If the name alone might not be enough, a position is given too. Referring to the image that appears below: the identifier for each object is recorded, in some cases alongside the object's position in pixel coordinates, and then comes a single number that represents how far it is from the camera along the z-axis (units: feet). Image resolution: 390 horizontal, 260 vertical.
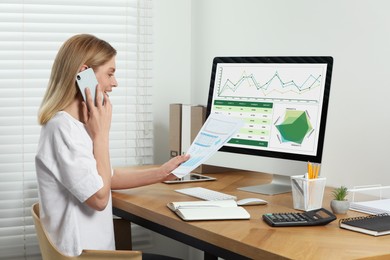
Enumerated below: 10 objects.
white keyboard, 10.83
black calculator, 9.45
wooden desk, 8.64
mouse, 10.42
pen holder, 10.12
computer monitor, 10.97
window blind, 13.68
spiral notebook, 9.16
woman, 9.79
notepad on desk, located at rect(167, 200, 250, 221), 9.79
